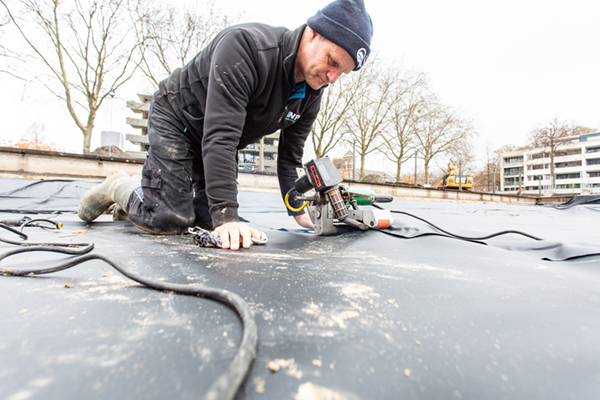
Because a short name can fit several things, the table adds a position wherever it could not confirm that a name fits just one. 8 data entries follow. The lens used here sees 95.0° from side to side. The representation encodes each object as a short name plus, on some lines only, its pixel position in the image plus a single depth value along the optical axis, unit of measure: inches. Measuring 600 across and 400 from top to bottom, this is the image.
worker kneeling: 42.7
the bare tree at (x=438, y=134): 684.7
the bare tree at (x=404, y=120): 615.2
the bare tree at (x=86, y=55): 348.8
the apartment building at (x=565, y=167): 1441.9
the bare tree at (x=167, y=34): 380.8
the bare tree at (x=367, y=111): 554.1
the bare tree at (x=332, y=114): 554.1
